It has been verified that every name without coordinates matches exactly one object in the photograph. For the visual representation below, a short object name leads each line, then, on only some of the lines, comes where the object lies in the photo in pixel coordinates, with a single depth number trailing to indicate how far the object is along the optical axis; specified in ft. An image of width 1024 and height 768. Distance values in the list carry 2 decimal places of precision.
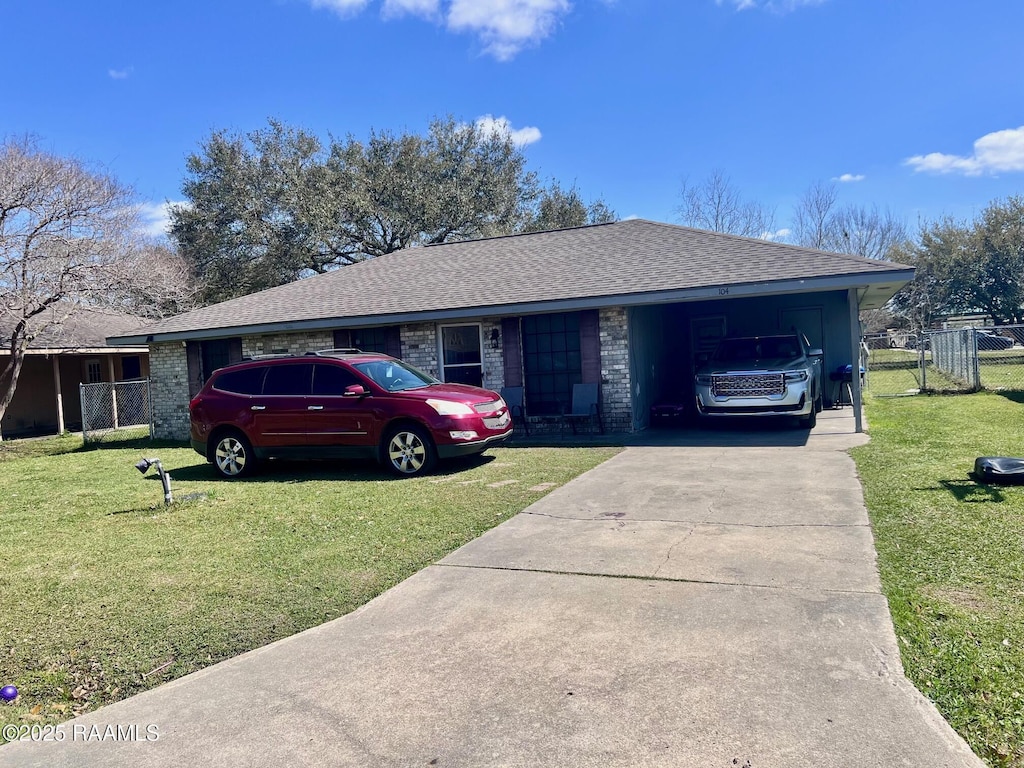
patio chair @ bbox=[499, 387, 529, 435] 44.06
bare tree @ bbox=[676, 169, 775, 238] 116.47
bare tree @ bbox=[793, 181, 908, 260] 123.75
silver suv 38.06
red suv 30.48
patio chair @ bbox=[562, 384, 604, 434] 42.19
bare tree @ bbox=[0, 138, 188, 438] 48.85
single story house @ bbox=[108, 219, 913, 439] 39.27
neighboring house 67.41
